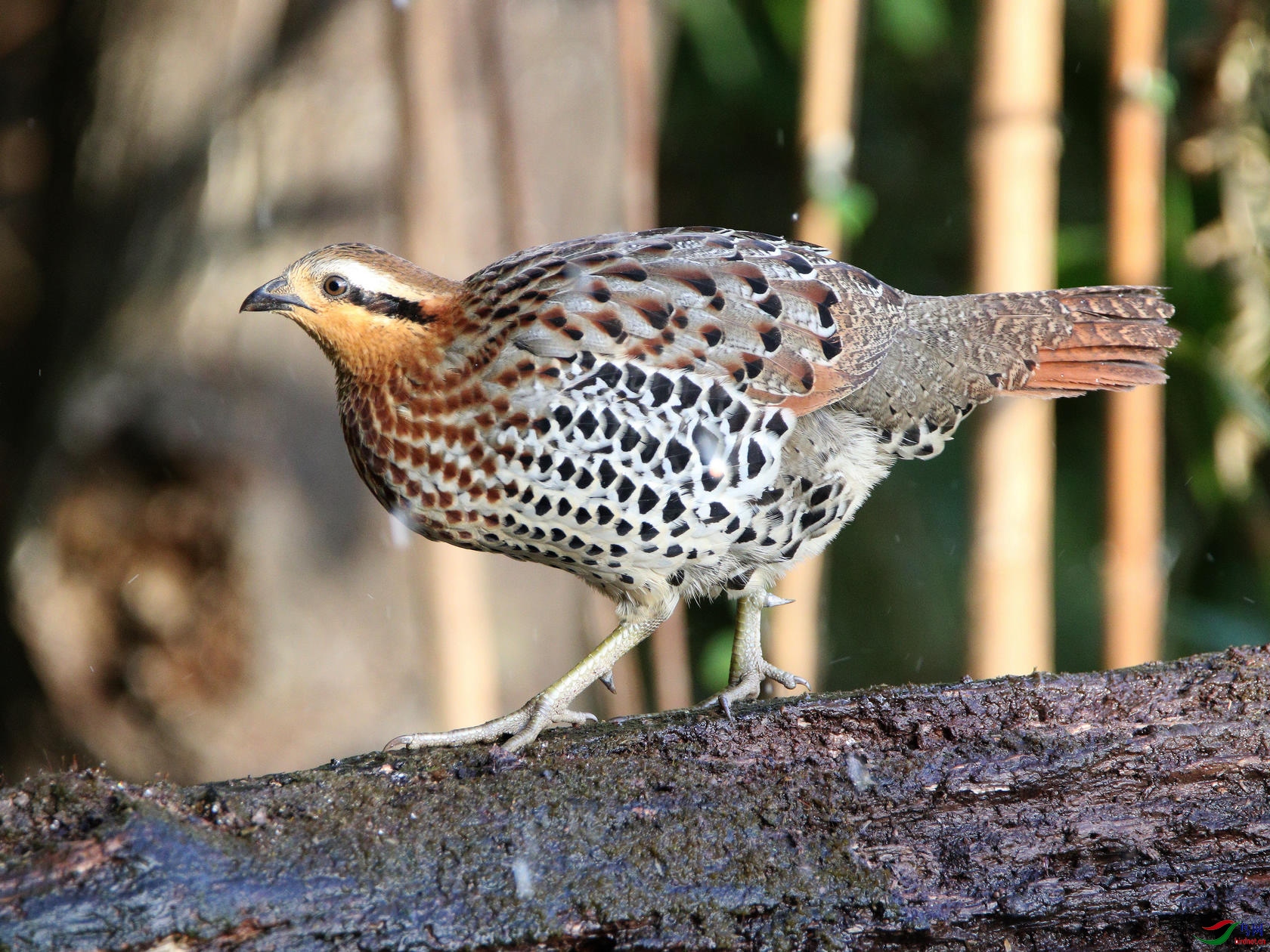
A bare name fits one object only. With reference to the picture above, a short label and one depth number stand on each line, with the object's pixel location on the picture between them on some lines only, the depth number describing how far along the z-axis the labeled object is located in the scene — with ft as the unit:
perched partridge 20.75
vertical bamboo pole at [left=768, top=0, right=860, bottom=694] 28.99
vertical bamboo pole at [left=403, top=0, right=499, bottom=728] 26.27
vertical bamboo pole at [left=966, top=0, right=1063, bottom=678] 27.09
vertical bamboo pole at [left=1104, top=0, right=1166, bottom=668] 28.96
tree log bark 14.84
